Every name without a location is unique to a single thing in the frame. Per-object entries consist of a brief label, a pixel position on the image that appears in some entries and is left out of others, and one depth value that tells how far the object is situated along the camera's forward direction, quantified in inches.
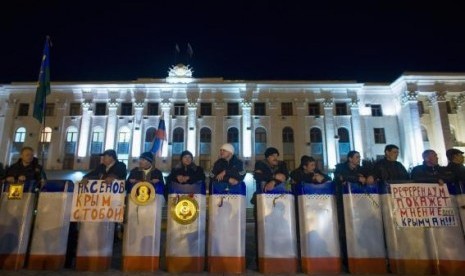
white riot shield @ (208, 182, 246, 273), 232.5
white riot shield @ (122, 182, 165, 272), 234.7
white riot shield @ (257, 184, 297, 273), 232.1
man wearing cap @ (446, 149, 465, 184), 255.1
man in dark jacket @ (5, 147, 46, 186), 258.5
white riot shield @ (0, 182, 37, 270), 242.5
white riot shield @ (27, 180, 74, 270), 240.7
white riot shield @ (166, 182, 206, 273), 234.1
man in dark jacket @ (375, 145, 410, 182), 262.2
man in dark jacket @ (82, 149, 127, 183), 260.4
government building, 1439.5
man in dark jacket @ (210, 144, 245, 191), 247.6
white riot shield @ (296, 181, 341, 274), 231.9
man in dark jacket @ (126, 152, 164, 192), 251.6
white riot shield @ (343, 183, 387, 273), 232.2
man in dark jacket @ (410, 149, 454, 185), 244.2
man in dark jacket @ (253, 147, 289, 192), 245.0
